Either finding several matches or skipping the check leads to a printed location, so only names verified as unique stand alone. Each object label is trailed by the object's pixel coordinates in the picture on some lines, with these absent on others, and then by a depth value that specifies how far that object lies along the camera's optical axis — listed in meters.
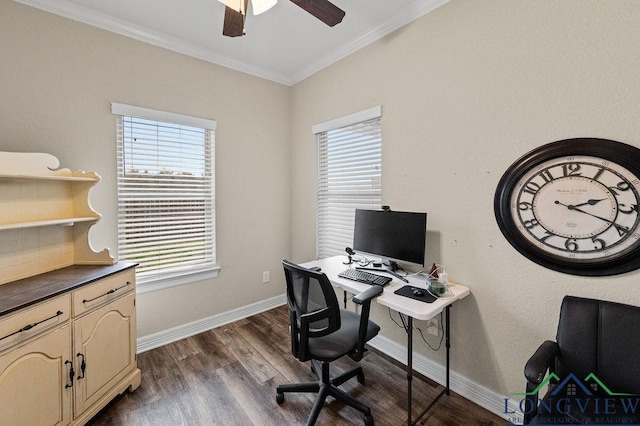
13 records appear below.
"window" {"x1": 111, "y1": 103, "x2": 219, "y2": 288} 2.35
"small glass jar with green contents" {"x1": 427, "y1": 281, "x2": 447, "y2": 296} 1.70
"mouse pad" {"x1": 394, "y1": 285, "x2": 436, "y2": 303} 1.65
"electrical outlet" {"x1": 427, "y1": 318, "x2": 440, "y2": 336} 2.02
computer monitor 1.95
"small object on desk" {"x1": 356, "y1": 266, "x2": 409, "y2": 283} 2.00
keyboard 1.90
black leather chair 1.13
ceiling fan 1.43
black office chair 1.56
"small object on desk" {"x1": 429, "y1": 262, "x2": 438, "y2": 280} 1.82
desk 1.52
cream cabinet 1.31
